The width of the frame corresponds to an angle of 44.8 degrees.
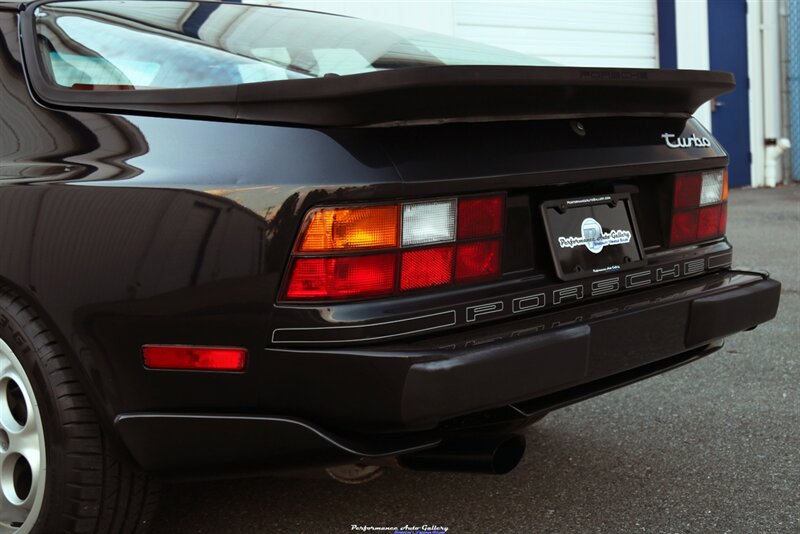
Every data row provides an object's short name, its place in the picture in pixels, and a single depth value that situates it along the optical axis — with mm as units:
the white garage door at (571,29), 9977
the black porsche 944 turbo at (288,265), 1964
